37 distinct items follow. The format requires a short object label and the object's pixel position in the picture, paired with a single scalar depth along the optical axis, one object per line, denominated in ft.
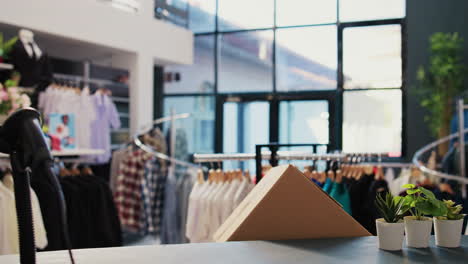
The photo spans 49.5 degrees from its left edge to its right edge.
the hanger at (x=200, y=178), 10.97
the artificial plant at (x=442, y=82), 20.17
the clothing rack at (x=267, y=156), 9.02
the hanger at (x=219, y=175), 10.59
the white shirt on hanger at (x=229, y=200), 10.05
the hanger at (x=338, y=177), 9.67
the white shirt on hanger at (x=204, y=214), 10.31
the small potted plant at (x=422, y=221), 3.61
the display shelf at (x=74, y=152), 14.55
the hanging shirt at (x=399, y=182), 15.24
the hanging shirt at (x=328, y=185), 9.69
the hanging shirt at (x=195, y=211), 10.56
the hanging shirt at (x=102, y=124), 19.11
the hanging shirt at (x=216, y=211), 10.18
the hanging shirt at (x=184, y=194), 16.69
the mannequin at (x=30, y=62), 15.79
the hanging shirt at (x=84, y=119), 18.45
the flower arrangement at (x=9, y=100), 11.75
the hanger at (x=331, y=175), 9.95
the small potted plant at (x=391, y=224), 3.52
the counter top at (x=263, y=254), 3.22
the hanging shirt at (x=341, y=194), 9.52
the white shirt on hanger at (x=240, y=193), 9.96
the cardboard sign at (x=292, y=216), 3.87
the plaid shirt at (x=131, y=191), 17.38
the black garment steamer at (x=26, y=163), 2.00
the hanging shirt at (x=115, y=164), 18.44
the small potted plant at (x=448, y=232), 3.60
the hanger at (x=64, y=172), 13.92
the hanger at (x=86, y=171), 14.47
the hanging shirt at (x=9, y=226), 10.33
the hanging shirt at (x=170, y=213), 16.98
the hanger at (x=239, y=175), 10.32
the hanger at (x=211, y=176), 10.67
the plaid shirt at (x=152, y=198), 17.19
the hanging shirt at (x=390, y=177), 17.74
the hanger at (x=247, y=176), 10.19
